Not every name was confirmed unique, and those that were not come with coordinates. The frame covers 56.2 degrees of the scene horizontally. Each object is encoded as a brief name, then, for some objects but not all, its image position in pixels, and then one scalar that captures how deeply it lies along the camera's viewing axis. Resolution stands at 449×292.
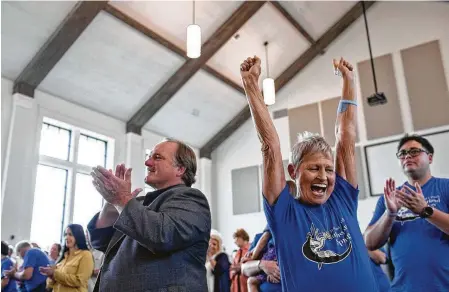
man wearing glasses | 1.63
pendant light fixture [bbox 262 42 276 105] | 6.55
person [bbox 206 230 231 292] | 3.67
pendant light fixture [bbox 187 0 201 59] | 5.33
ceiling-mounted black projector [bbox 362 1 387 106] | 6.55
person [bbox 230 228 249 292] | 3.59
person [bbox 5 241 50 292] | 3.42
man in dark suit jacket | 1.16
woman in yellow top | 2.82
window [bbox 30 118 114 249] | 6.32
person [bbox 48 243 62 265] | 4.48
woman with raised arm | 1.13
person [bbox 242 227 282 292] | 2.04
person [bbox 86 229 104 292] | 3.31
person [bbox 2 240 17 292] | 3.64
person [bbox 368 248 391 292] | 2.14
